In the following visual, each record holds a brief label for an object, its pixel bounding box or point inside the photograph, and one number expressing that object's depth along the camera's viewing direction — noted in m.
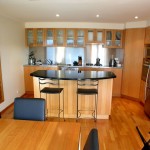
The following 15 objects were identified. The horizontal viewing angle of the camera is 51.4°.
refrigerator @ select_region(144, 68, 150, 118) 3.69
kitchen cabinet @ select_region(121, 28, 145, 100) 4.61
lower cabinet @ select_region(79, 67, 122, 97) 5.06
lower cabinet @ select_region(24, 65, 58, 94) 5.14
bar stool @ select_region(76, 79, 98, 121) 3.22
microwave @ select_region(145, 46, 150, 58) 4.33
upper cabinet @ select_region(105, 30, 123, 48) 5.12
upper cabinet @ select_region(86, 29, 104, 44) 5.16
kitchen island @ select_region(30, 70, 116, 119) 3.39
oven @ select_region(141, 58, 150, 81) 4.21
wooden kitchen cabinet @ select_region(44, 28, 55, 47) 5.18
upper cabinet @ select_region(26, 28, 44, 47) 5.21
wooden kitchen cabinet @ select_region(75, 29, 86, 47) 5.17
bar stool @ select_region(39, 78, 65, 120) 3.18
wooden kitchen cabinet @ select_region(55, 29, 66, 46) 5.18
